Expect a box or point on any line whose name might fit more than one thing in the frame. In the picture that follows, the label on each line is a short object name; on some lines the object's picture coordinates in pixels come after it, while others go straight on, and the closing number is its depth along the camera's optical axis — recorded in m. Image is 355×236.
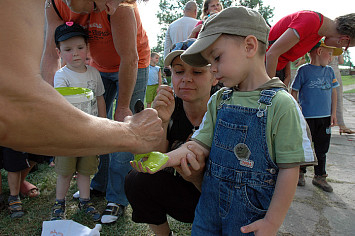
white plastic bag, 2.04
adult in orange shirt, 2.22
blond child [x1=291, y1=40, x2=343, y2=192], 3.27
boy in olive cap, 1.29
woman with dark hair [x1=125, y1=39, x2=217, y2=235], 1.84
